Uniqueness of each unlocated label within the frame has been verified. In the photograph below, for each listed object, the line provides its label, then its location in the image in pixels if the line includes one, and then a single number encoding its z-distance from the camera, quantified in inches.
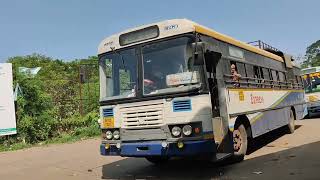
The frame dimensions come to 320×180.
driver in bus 223.5
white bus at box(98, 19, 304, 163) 215.3
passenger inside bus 263.3
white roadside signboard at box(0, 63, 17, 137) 428.3
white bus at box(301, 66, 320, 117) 640.1
